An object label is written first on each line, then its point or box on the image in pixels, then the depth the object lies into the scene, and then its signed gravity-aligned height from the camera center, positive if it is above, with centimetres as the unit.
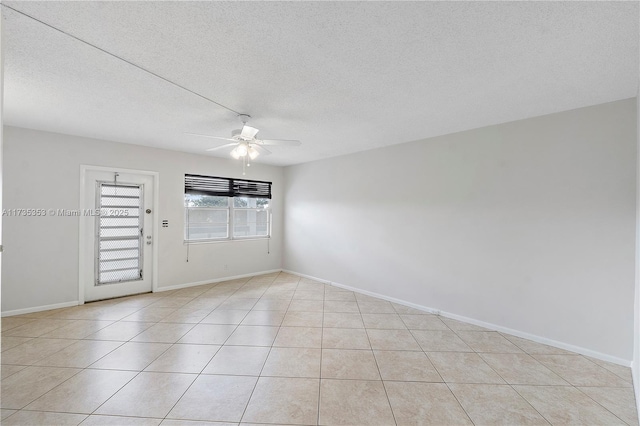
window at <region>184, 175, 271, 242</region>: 502 +7
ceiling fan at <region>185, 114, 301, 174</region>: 289 +81
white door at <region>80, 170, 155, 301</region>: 400 -38
